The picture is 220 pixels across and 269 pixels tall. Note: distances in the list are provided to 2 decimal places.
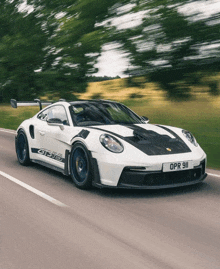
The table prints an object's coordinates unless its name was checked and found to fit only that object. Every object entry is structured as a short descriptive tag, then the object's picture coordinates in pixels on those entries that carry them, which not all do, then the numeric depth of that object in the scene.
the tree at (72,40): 16.23
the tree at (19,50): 25.03
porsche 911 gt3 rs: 5.51
